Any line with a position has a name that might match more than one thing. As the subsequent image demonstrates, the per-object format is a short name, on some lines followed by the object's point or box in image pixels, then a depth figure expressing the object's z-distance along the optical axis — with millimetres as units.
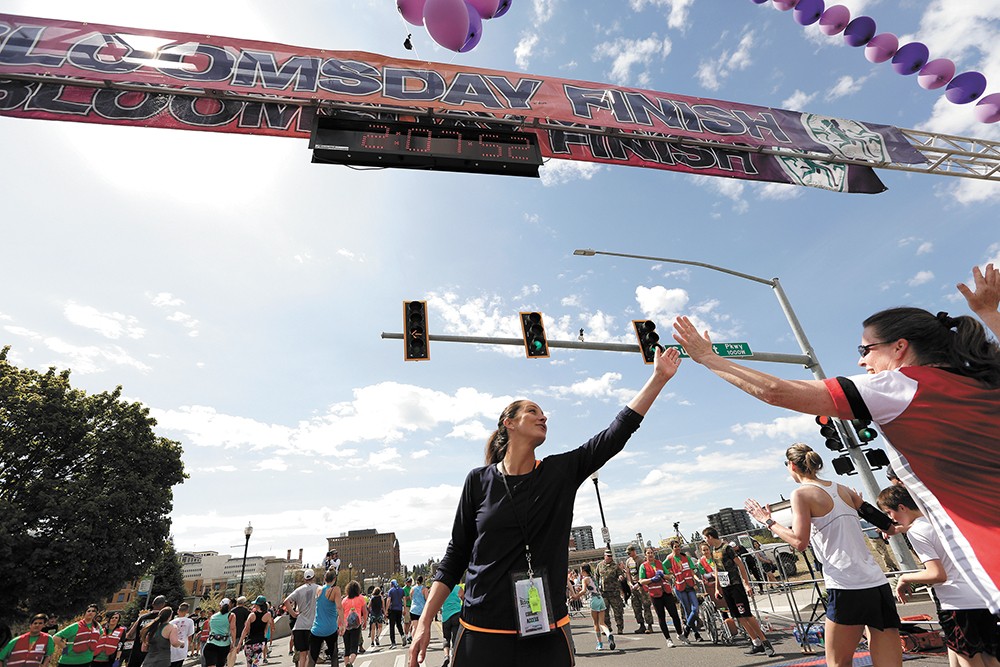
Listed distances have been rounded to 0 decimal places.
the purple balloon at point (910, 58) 6844
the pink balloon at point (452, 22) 5336
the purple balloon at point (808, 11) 6550
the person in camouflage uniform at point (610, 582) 10344
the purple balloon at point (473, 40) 5996
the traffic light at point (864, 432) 9461
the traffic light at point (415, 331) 9453
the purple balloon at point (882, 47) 6860
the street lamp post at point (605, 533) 22969
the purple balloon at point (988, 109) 7289
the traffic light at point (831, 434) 10195
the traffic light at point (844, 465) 10039
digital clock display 6430
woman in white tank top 3242
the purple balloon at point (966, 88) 6980
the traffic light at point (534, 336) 10062
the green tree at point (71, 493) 15805
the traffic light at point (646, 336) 10492
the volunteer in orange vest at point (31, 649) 8734
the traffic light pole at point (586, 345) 9594
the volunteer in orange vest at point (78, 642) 9219
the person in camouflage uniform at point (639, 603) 11677
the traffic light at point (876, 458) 9617
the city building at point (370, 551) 143875
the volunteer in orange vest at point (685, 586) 8992
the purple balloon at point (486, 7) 5859
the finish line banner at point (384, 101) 6441
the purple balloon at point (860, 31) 6785
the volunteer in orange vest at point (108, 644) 9648
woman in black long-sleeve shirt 2078
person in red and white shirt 1515
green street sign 10414
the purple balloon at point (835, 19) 6668
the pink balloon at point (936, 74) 6930
